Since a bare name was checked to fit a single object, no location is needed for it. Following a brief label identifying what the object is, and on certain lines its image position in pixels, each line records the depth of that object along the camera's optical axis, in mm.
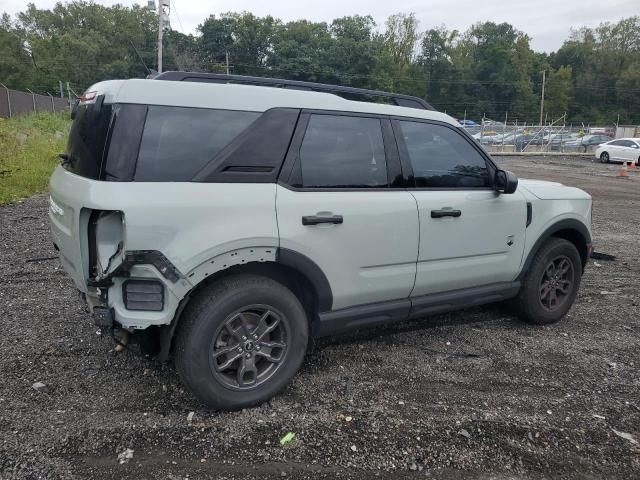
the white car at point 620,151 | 27297
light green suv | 2756
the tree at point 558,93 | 87875
